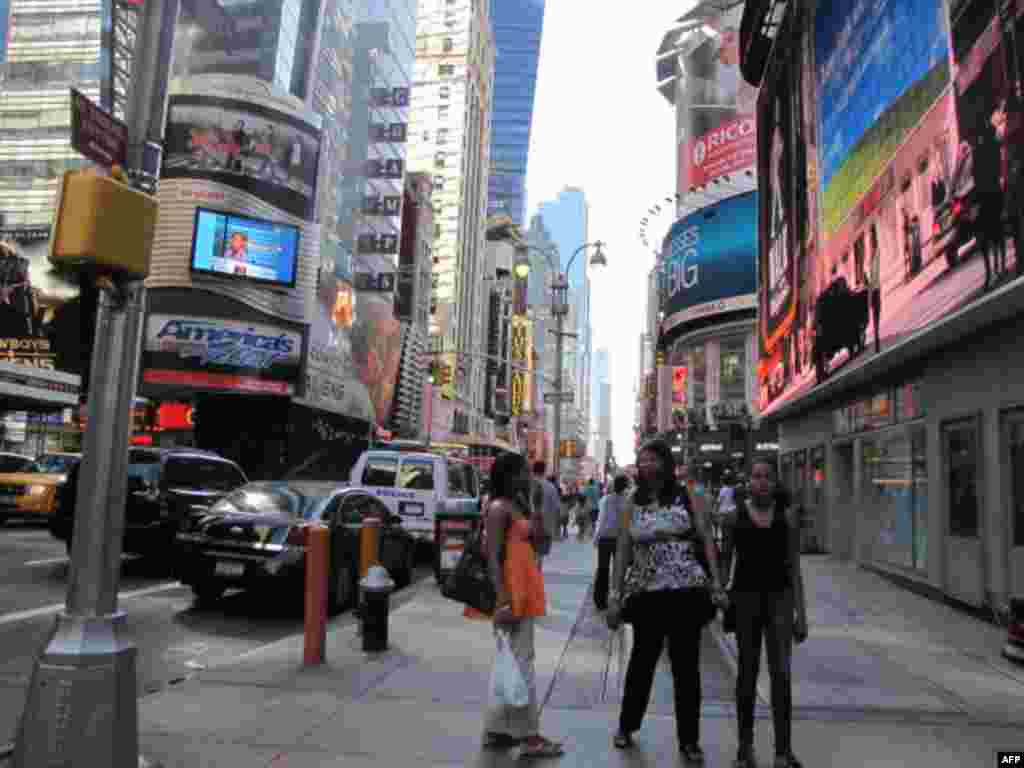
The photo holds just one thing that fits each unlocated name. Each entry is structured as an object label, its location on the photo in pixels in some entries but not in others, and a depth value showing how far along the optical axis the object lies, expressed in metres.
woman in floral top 5.06
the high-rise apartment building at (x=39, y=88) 52.75
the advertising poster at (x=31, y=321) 37.22
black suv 13.56
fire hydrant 8.10
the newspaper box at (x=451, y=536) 12.74
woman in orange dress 5.29
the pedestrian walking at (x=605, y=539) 11.80
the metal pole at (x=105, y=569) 4.15
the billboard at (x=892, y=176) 9.42
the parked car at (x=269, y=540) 10.50
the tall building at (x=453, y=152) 91.75
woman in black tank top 5.20
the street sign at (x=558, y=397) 31.34
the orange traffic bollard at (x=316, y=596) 7.50
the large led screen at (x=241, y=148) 36.22
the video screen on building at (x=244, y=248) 35.72
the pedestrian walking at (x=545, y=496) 12.40
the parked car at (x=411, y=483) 17.30
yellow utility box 4.18
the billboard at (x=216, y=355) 34.69
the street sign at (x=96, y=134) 4.36
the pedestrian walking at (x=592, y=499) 27.54
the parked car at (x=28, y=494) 19.16
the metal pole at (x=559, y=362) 29.94
